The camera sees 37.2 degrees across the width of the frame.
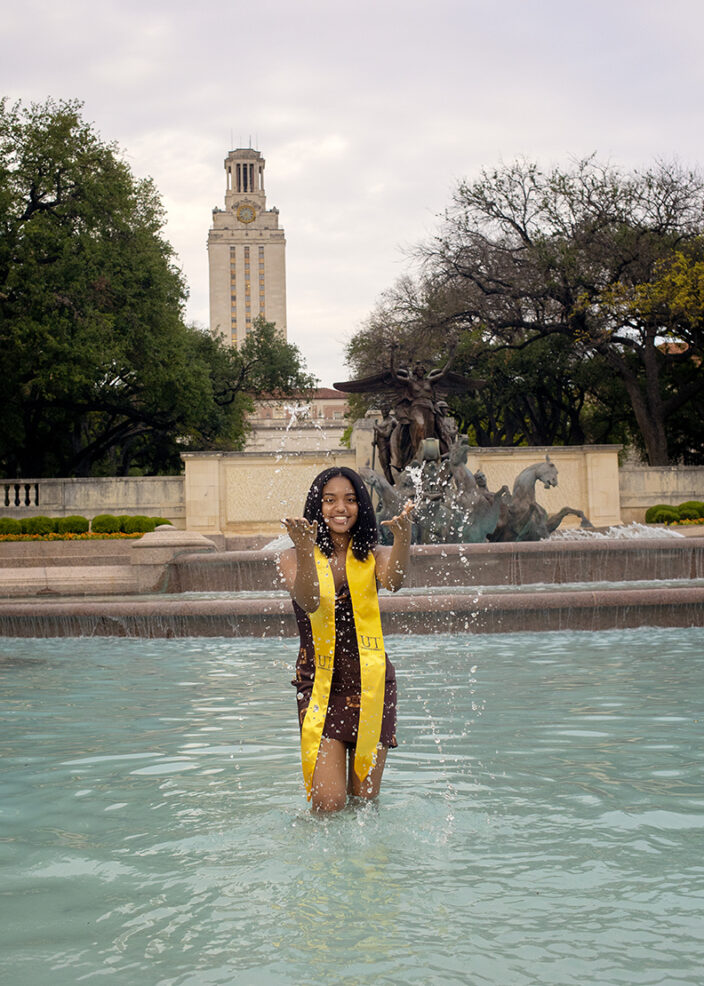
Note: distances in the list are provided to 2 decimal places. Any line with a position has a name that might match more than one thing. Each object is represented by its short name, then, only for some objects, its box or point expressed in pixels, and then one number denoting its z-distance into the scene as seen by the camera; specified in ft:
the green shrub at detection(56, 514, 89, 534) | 91.50
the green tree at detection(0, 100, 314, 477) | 108.27
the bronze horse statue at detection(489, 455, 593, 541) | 64.23
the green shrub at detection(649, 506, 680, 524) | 96.12
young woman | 13.65
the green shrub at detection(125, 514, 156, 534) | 91.30
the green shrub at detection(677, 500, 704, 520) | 96.16
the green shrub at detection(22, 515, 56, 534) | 91.15
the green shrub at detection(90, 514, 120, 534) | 91.56
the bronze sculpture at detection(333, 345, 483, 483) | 72.02
